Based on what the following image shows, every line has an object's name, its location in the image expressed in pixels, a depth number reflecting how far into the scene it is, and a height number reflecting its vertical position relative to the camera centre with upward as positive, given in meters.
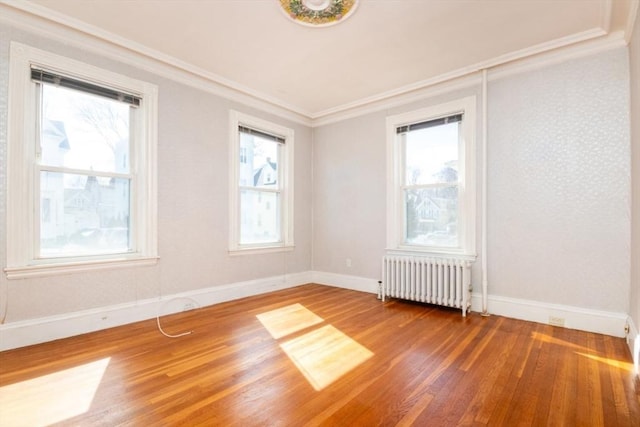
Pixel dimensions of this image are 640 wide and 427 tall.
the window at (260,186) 4.21 +0.39
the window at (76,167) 2.62 +0.42
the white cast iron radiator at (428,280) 3.58 -0.83
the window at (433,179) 3.76 +0.43
